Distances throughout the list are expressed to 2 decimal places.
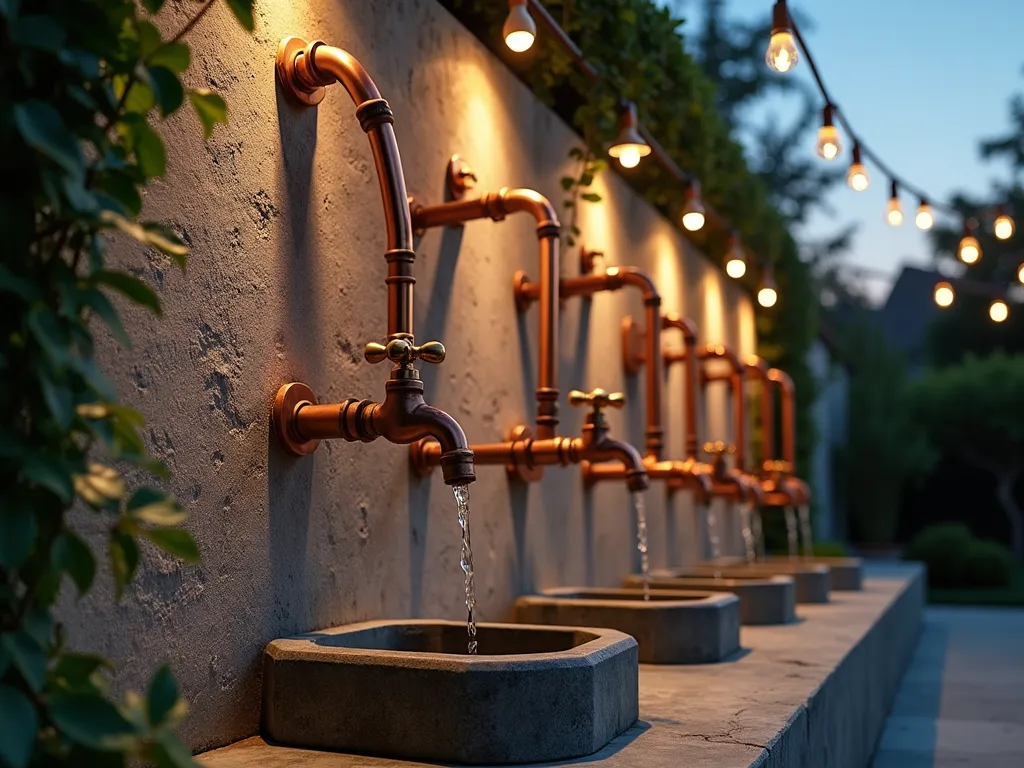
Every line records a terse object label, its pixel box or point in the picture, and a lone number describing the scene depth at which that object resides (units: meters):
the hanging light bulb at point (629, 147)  3.03
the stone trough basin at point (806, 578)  4.67
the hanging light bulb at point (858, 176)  4.44
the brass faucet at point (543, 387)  2.60
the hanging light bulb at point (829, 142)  3.82
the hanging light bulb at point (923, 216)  5.67
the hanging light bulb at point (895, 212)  5.47
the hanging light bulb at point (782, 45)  2.88
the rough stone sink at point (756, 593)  3.71
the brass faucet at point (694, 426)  4.02
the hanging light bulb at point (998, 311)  6.47
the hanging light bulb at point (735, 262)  4.70
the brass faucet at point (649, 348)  3.35
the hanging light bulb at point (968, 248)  5.98
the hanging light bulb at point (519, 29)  2.49
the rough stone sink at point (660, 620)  2.80
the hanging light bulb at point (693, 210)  3.79
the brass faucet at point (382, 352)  1.83
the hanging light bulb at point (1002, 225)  5.67
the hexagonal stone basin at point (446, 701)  1.67
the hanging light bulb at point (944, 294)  6.56
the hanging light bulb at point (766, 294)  5.45
